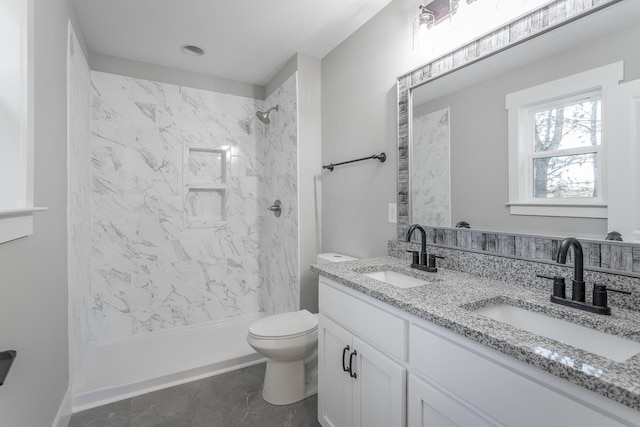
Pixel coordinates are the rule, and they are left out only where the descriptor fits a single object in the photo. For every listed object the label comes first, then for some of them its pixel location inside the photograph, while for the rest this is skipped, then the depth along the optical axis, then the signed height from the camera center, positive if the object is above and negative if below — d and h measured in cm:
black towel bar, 191 +35
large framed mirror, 102 +49
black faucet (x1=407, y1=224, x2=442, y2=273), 147 -23
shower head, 288 +91
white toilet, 184 -85
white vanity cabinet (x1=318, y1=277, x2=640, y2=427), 65 -48
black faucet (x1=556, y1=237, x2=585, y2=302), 91 -19
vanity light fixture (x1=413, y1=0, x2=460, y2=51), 147 +99
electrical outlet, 185 -1
